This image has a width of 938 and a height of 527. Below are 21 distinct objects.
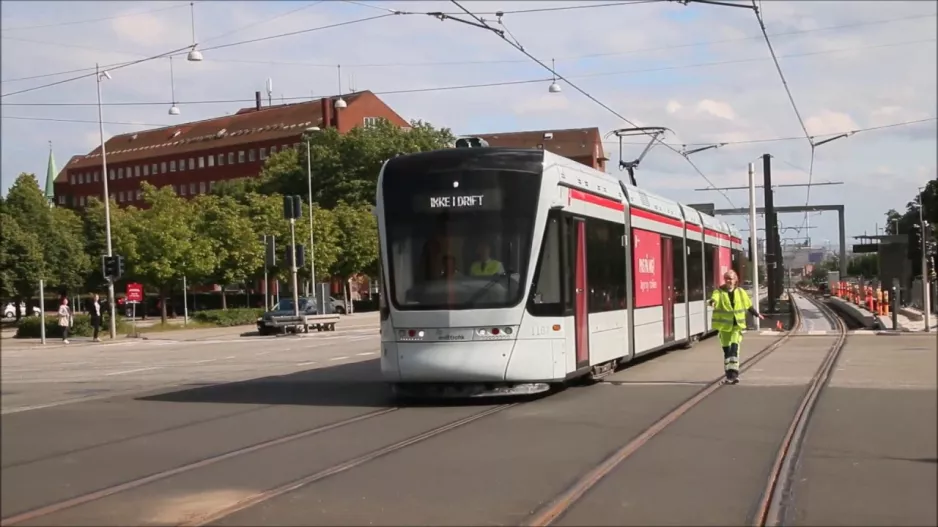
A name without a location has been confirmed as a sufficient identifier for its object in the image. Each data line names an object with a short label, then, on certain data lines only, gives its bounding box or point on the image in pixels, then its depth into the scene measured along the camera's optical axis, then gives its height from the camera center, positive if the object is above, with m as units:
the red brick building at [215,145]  94.00 +13.22
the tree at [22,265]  42.97 +1.17
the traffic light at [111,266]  37.69 +0.87
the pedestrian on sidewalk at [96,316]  40.97 -0.97
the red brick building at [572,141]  94.62 +12.60
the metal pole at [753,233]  33.41 +1.13
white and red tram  13.39 +0.07
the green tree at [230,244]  58.94 +2.34
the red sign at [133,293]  42.41 -0.13
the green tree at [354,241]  67.75 +2.61
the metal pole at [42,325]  36.81 -1.14
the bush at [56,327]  41.41 -1.38
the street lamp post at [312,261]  56.62 +1.20
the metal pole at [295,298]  42.59 -0.58
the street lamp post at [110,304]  41.31 -0.53
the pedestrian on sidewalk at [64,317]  39.88 -0.93
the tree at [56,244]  51.47 +2.51
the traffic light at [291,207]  40.66 +2.96
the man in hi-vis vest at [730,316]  15.72 -0.69
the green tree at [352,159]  75.44 +8.77
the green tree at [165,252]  53.25 +1.83
